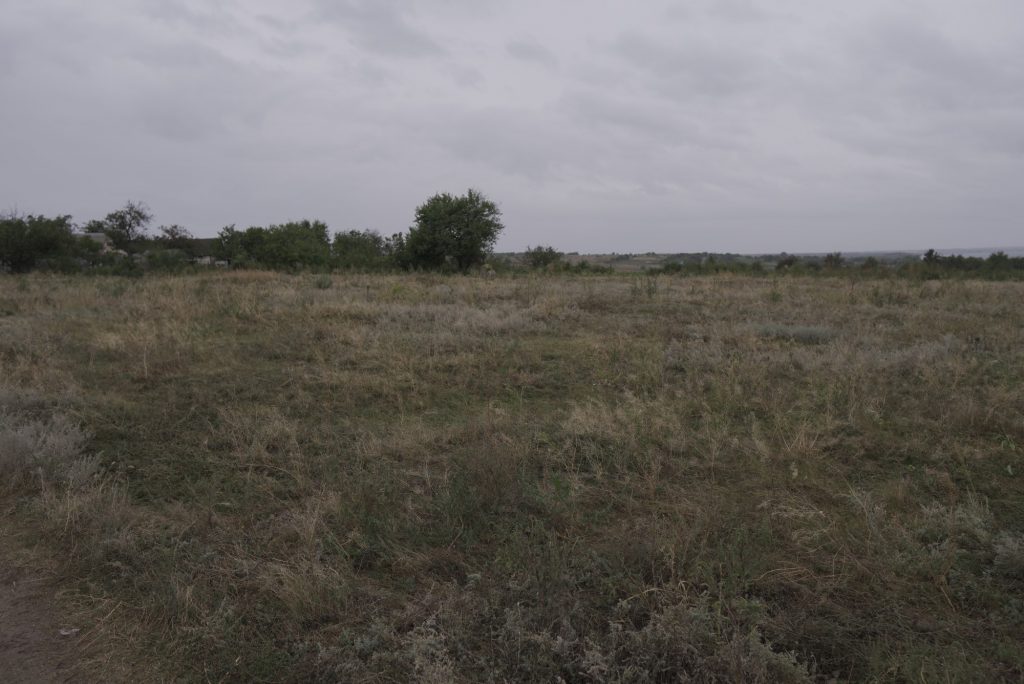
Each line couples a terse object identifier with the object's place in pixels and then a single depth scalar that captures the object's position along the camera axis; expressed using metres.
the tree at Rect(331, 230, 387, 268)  32.40
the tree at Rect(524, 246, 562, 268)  28.38
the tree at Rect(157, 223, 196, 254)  48.75
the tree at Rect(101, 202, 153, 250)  49.75
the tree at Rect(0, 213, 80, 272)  24.12
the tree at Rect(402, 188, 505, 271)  27.30
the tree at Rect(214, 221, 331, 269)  35.66
